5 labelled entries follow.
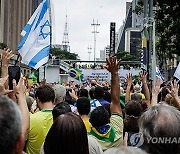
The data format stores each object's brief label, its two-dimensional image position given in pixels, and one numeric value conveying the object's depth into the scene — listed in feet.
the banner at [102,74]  42.71
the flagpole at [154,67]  21.17
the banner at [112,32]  52.01
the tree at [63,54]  187.70
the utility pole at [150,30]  22.26
